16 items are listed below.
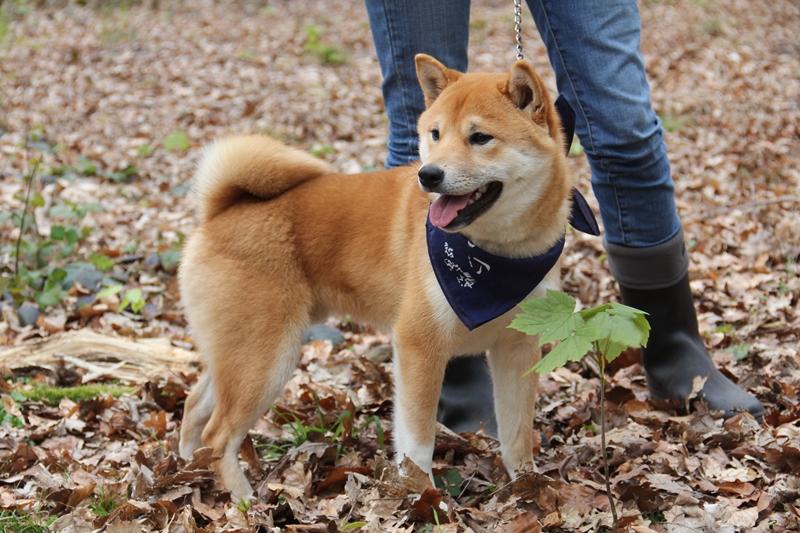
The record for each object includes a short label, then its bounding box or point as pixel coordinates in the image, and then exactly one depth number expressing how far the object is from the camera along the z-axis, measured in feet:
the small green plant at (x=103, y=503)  8.18
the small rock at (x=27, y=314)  13.70
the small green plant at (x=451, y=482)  8.71
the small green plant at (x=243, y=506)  8.04
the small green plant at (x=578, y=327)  5.37
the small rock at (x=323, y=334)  13.66
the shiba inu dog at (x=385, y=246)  8.07
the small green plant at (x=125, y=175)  21.68
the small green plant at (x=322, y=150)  22.46
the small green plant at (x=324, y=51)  33.24
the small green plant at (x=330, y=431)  9.87
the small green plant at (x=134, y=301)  14.11
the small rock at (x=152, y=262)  15.72
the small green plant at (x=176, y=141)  23.84
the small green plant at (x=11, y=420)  10.25
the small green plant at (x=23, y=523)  7.72
